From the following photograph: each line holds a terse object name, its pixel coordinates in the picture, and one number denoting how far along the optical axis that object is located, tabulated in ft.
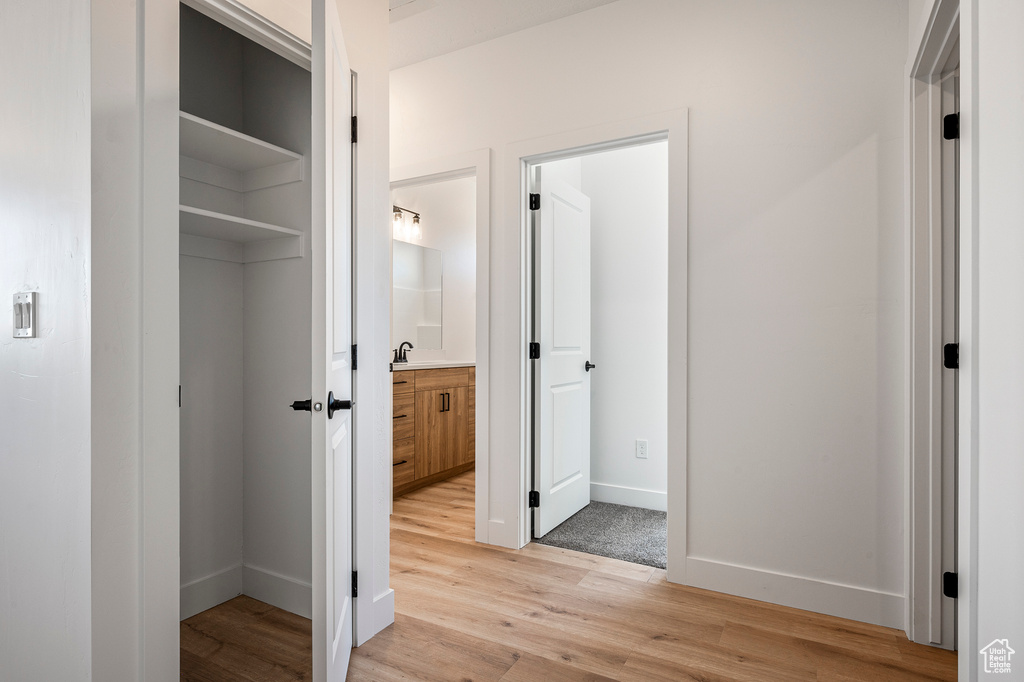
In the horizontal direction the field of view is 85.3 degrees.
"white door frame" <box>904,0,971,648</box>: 6.29
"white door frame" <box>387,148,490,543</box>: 9.77
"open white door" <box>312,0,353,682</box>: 4.43
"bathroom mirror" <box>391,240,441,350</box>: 14.87
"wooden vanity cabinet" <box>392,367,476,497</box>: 12.52
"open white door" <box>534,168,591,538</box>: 9.96
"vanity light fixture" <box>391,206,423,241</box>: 14.83
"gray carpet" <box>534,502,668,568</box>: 9.24
